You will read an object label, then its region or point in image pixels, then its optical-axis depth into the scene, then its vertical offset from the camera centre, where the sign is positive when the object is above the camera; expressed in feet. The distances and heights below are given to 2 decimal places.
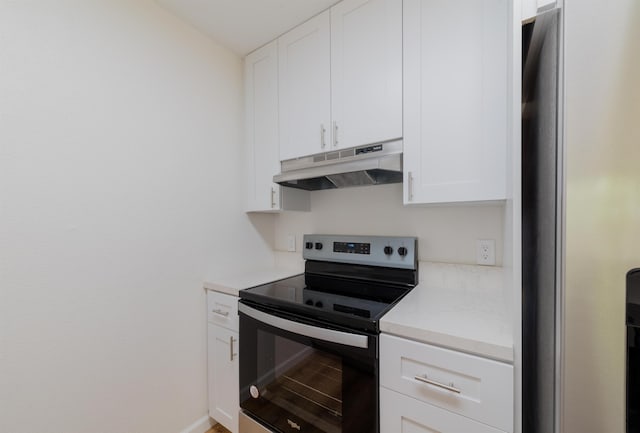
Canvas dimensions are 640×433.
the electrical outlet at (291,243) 6.44 -0.75
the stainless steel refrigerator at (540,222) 1.97 -0.10
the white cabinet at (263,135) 5.37 +1.70
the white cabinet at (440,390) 2.39 -1.81
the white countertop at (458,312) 2.54 -1.27
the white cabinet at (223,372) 4.52 -2.90
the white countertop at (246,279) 4.67 -1.35
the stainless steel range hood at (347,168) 3.89 +0.74
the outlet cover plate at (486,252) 4.11 -0.65
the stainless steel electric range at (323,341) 3.10 -1.74
